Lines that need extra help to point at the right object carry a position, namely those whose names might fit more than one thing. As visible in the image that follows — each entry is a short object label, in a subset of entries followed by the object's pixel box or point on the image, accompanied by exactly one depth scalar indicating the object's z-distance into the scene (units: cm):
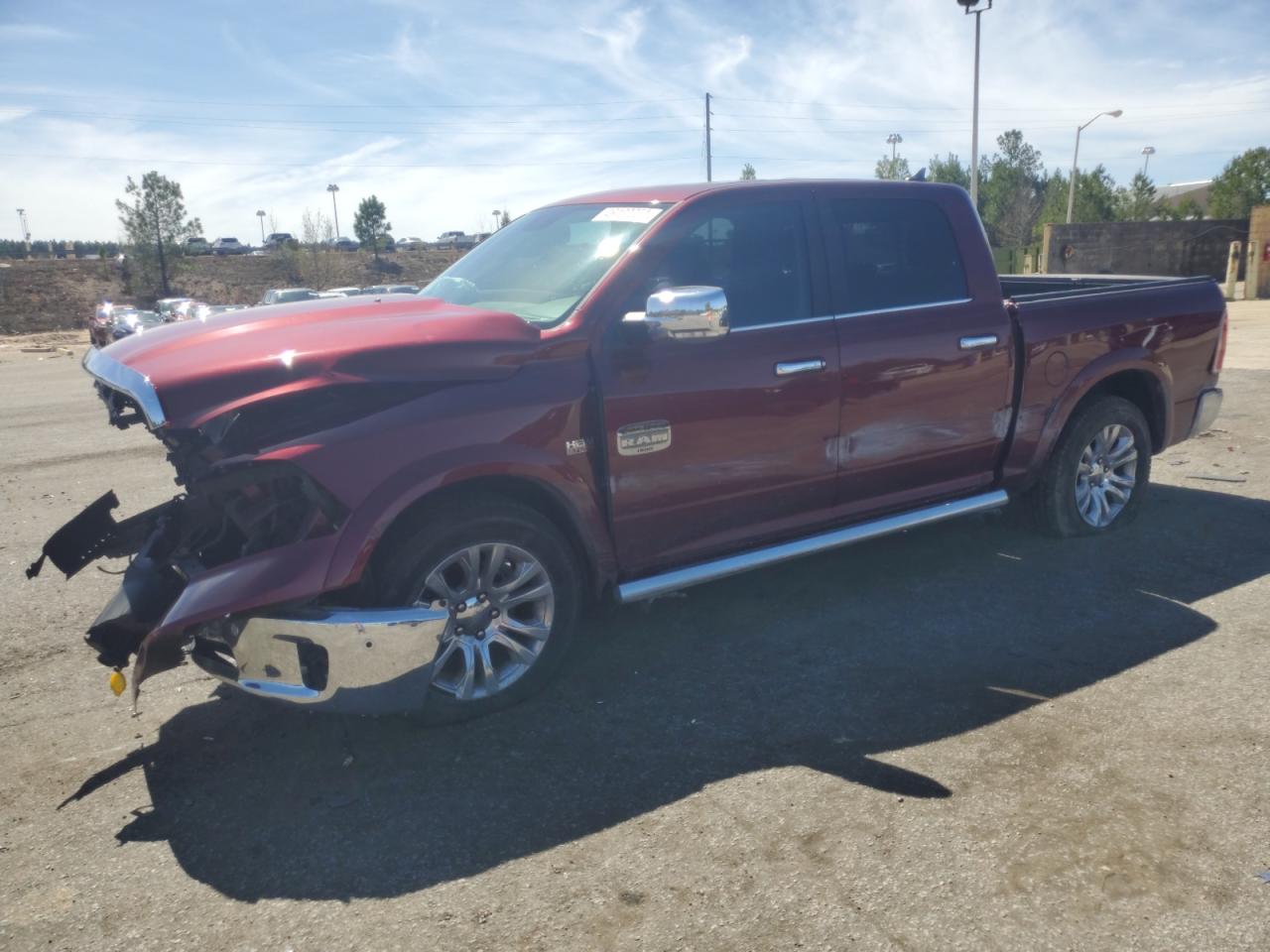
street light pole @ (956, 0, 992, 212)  2712
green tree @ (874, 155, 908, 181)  5759
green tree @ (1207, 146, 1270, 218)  5150
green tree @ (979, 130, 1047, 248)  7031
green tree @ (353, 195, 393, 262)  7288
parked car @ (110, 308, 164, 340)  2638
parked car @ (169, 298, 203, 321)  2831
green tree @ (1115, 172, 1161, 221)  6041
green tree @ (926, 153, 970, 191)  7900
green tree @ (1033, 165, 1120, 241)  5900
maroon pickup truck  322
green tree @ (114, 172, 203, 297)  5350
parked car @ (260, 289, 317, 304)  2534
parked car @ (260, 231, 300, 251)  7470
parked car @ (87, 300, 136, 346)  2708
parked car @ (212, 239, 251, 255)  7400
